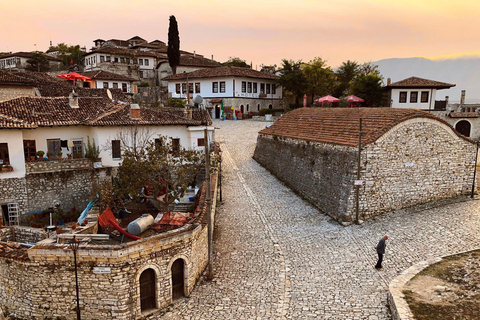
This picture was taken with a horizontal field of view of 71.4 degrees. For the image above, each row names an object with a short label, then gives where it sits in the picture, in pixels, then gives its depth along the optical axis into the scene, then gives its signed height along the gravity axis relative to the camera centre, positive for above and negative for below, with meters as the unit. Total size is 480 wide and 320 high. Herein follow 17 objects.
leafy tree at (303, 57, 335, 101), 43.66 +4.22
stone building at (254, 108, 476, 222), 16.67 -2.83
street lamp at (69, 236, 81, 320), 10.23 -4.19
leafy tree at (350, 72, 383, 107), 37.00 +2.19
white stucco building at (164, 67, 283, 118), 45.16 +3.03
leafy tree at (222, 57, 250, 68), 69.50 +9.90
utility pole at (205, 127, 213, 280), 12.41 -4.39
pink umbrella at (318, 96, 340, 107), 35.40 +1.10
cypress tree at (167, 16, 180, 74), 53.06 +10.56
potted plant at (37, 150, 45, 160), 19.02 -2.43
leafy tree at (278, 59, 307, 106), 44.80 +4.20
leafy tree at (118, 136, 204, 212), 15.82 -3.07
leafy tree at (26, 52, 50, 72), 59.38 +8.61
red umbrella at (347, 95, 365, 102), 34.56 +1.06
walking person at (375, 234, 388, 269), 12.05 -5.12
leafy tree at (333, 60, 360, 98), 47.47 +4.96
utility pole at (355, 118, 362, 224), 16.16 -3.75
